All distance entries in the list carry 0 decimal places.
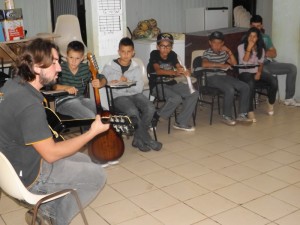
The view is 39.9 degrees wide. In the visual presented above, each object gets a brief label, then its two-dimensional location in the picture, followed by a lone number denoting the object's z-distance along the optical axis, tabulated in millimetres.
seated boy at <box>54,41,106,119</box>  3779
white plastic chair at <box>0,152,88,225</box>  1945
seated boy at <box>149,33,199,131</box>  4488
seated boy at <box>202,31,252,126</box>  4812
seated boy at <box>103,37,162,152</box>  4066
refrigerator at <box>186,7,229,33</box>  7379
